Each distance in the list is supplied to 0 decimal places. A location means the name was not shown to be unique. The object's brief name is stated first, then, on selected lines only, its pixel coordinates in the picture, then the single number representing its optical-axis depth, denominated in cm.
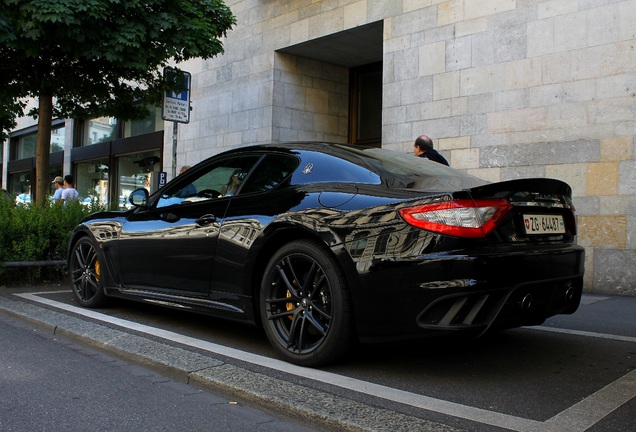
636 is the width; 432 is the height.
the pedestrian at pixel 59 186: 1193
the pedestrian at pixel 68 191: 1164
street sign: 927
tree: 769
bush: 716
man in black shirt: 638
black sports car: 314
